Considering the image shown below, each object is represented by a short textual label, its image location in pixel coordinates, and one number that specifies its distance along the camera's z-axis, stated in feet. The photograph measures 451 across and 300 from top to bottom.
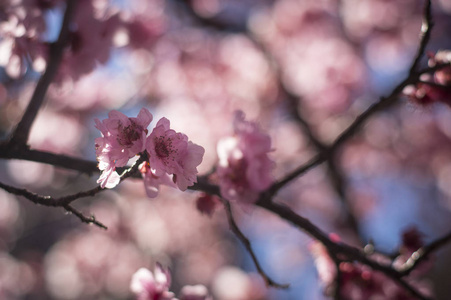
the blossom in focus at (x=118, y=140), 2.31
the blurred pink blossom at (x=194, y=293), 2.51
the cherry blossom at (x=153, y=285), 2.46
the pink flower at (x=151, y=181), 2.34
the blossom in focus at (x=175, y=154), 2.31
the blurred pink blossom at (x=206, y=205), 2.46
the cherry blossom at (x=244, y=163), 2.32
